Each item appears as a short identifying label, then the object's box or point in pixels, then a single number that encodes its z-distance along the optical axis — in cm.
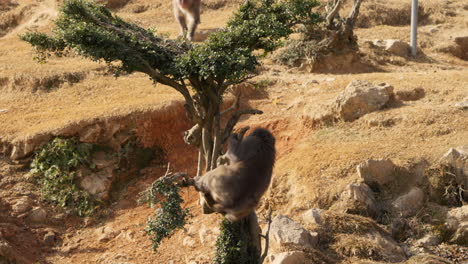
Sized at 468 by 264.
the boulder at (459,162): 1000
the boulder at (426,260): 869
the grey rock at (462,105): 1155
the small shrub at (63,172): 1159
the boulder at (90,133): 1206
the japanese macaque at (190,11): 1717
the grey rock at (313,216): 936
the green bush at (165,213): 746
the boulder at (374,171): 1014
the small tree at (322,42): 1611
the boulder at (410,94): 1249
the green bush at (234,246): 811
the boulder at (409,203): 986
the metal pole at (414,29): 1684
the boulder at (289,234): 881
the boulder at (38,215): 1116
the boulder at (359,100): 1174
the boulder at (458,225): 954
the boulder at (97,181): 1177
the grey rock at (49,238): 1075
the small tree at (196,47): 770
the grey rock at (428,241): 943
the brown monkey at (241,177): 673
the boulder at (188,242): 992
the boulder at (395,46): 1767
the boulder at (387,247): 908
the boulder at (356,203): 985
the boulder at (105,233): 1081
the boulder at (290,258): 849
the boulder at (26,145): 1194
